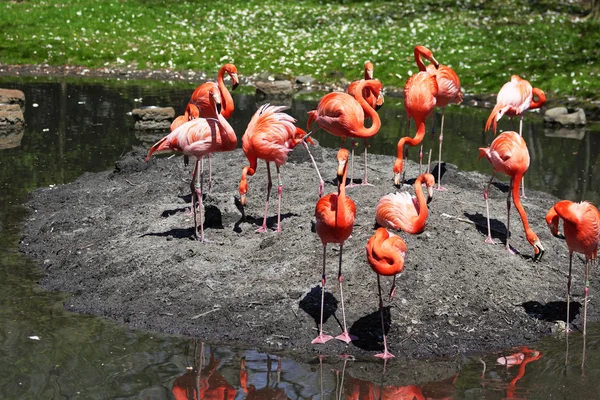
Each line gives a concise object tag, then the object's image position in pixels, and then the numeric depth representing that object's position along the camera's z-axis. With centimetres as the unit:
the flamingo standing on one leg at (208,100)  880
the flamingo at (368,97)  906
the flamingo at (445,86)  864
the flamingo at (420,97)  837
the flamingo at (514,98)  912
